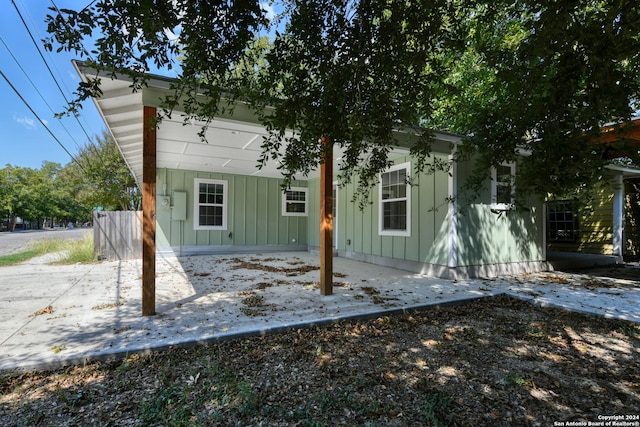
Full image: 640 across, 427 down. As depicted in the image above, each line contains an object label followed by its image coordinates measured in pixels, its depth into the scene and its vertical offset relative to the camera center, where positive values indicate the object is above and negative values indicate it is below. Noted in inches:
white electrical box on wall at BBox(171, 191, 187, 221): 338.3 +14.0
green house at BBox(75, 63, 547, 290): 190.4 +11.6
